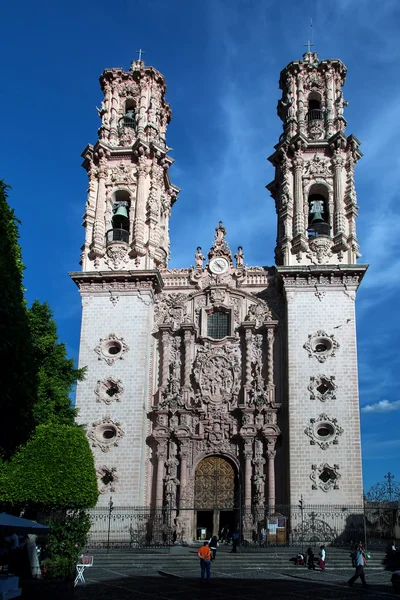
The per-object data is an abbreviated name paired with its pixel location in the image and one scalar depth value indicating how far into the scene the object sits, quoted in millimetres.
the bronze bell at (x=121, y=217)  34000
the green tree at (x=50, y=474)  23391
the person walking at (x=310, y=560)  21766
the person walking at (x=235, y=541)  24891
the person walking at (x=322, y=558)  21688
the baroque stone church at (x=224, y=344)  28469
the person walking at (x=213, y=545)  22502
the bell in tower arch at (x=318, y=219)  32531
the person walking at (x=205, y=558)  17906
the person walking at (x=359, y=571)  18188
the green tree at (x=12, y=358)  14078
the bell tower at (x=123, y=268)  29109
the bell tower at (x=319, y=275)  27844
